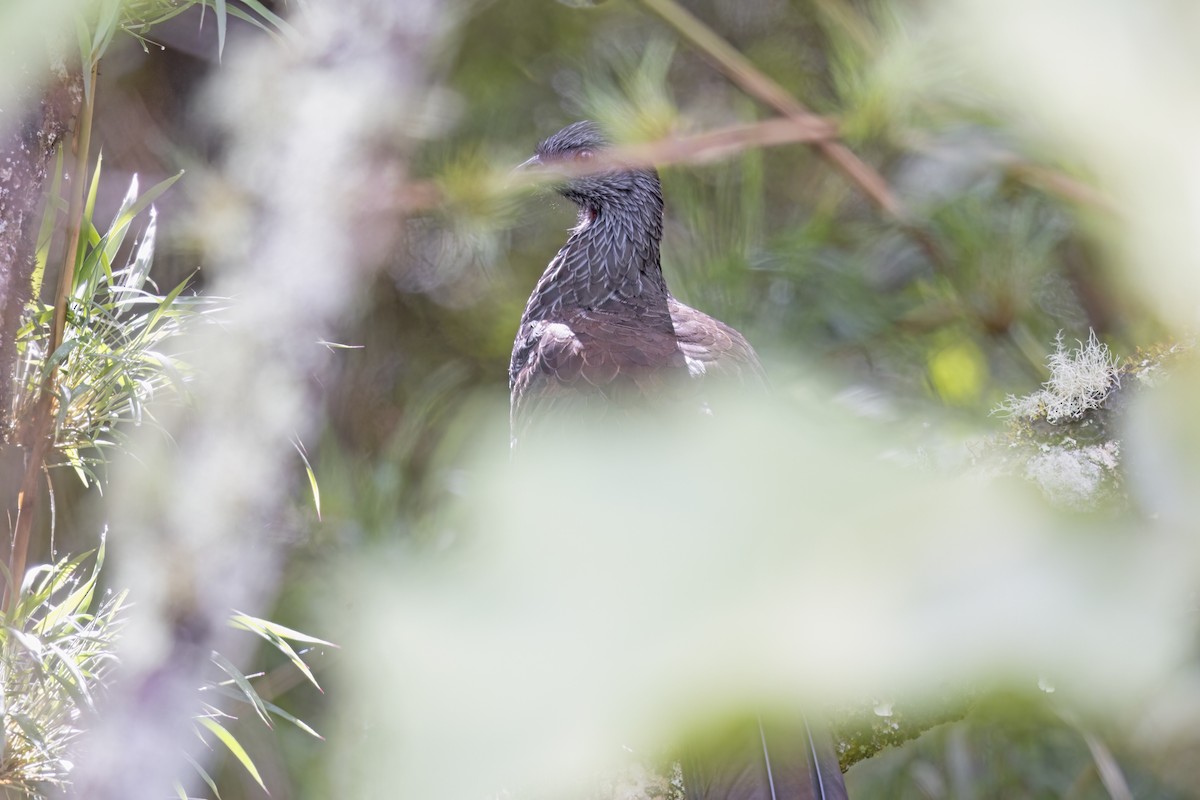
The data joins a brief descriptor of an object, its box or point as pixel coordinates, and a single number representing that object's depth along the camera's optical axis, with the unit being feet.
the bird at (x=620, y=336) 53.95
